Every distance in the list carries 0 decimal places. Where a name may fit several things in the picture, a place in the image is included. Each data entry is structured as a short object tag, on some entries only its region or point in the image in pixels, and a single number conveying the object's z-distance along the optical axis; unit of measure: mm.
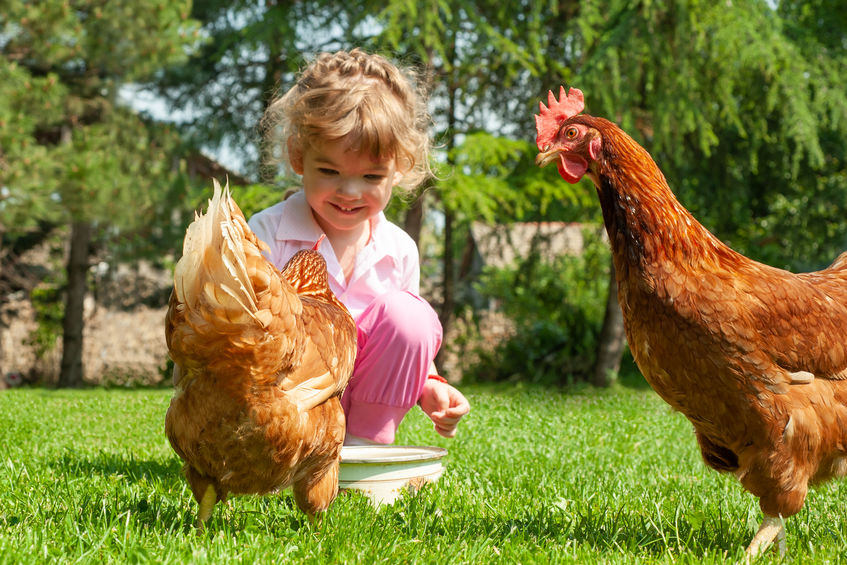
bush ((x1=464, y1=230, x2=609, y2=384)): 9664
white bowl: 2729
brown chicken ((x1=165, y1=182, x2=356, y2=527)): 1905
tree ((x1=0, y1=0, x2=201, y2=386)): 8742
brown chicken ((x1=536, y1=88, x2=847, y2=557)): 2141
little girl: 3088
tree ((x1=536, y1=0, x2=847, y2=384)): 7250
